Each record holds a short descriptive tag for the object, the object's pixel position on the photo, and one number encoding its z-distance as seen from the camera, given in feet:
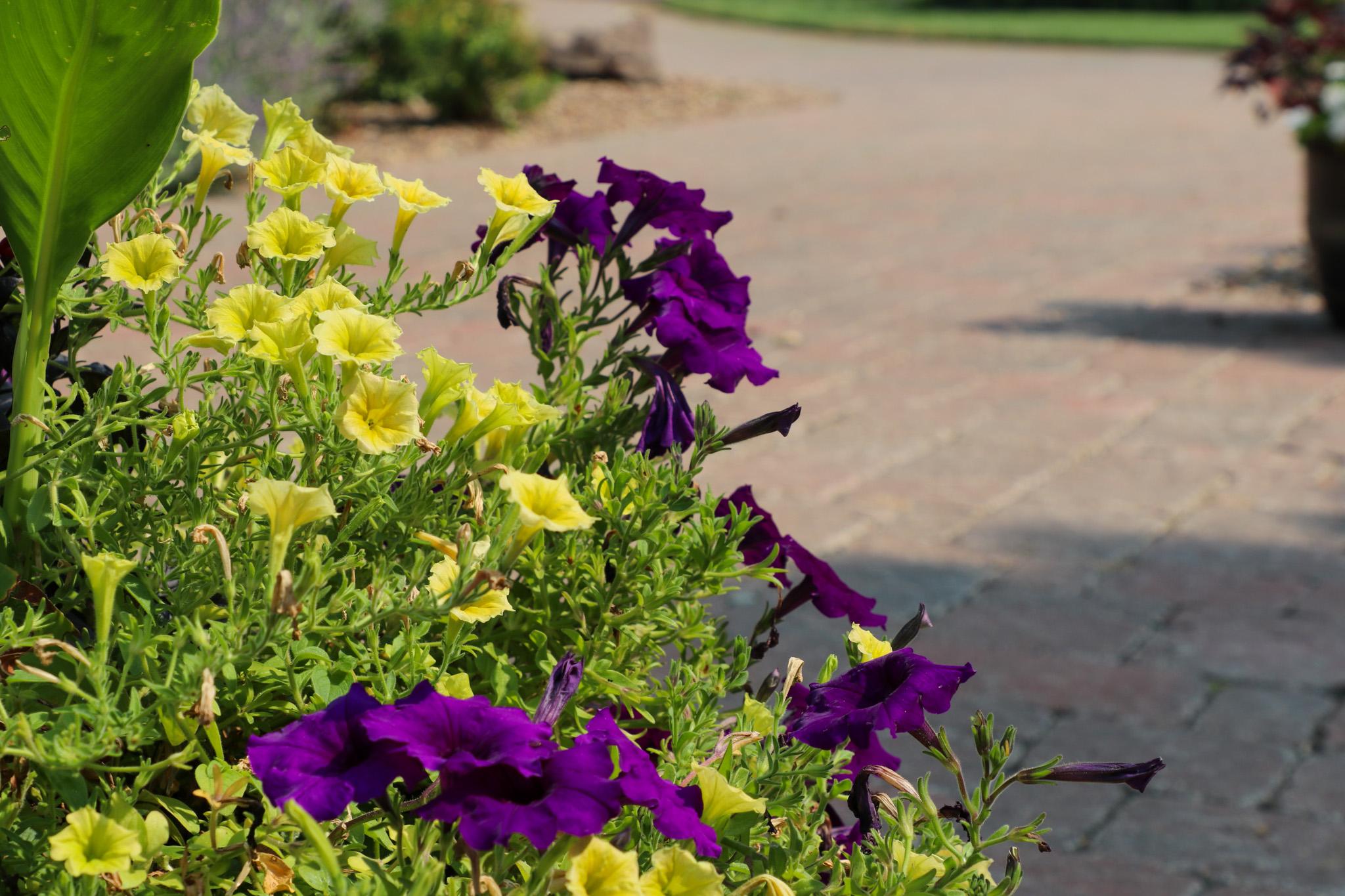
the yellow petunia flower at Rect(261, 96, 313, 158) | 5.69
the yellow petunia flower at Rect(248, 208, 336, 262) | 5.45
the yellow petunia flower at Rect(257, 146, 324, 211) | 5.56
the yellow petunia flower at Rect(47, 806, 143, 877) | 4.93
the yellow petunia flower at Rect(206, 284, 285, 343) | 5.33
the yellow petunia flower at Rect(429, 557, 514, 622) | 5.14
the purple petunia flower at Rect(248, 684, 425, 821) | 4.92
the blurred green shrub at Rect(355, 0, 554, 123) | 43.50
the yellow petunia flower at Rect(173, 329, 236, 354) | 5.40
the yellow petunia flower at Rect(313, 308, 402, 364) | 5.21
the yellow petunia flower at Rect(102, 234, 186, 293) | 5.40
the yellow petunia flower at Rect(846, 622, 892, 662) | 5.59
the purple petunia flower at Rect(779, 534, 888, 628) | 5.97
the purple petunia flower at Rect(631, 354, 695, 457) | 5.77
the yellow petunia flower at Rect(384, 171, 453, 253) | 5.59
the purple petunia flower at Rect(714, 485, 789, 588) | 5.98
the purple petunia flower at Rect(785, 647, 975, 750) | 5.42
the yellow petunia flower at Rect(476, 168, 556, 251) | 5.57
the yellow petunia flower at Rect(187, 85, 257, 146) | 5.82
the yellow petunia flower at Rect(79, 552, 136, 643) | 4.99
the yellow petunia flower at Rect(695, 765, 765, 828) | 5.23
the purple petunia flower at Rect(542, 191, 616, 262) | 6.02
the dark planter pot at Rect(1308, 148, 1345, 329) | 21.83
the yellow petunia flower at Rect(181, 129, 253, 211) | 5.67
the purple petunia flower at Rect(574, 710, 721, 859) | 5.04
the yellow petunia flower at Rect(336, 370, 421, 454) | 5.19
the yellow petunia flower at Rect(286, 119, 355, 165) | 5.70
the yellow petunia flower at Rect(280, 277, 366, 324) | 5.32
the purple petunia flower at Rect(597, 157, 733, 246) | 6.03
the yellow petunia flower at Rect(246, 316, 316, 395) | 5.25
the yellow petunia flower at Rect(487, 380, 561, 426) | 5.39
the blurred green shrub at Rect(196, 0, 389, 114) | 33.45
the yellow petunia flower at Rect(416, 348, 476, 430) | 5.35
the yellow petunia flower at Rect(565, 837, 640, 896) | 4.94
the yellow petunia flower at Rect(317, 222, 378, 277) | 5.62
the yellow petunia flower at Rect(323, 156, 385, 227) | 5.59
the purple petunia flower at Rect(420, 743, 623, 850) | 4.89
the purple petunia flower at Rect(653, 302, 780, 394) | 5.85
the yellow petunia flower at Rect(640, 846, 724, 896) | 5.00
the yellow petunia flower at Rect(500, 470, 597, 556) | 5.11
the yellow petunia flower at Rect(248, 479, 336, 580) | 5.03
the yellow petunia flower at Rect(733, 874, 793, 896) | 5.10
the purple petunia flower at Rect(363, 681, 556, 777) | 4.93
